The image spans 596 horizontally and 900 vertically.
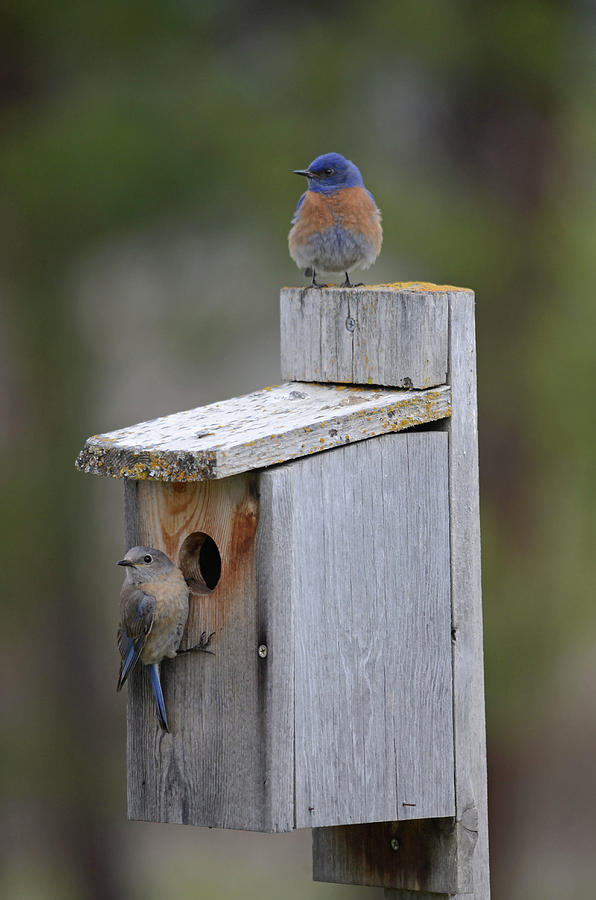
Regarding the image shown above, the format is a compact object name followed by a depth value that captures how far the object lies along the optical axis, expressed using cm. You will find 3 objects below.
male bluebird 889
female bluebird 656
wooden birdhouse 632
